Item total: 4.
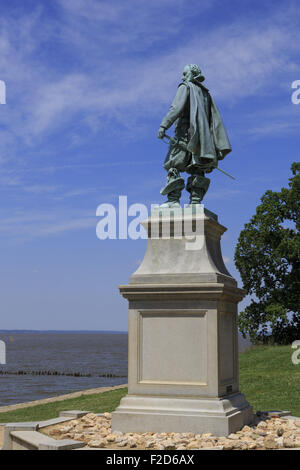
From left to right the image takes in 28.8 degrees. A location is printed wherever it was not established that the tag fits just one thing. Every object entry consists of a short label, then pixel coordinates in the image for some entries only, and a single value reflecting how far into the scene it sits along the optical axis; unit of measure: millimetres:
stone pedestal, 8773
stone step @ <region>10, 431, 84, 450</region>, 7543
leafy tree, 31969
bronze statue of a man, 10117
